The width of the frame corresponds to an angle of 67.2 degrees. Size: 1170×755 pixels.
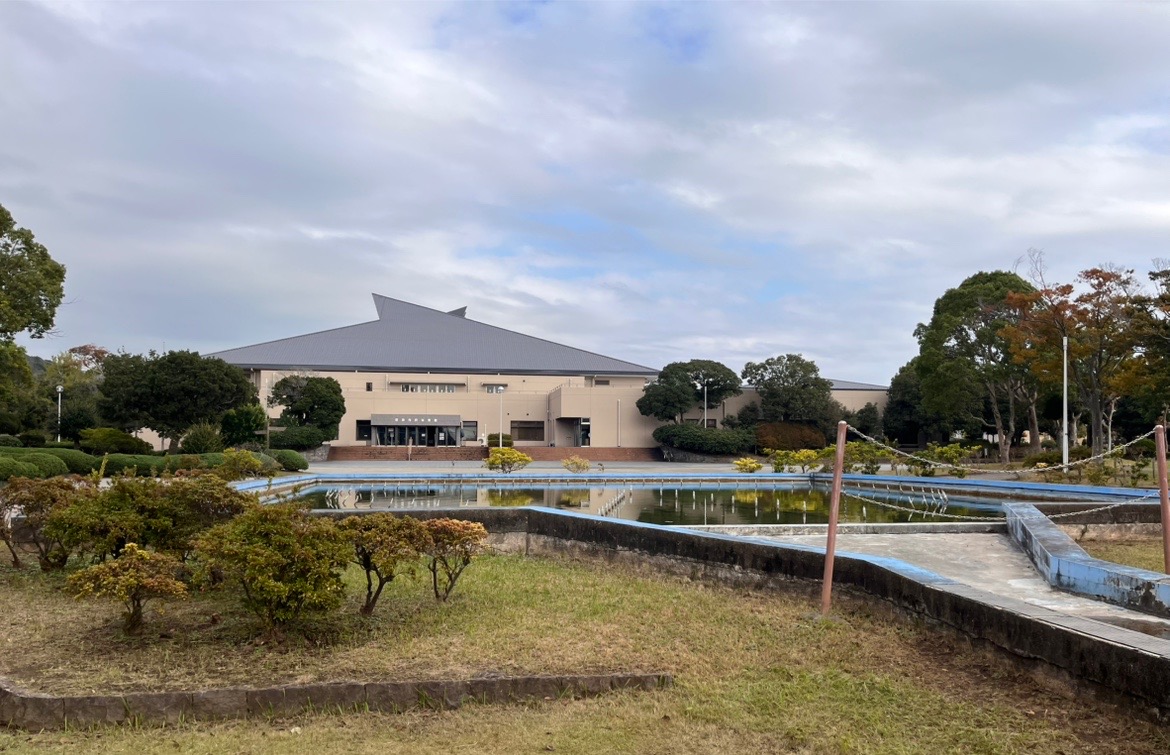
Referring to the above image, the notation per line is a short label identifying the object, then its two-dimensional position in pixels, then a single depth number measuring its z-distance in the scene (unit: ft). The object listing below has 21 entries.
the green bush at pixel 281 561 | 17.84
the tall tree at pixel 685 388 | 150.82
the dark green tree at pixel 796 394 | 150.10
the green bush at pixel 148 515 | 23.45
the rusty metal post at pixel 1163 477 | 22.82
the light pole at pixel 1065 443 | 73.80
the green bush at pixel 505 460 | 86.74
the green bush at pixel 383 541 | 19.84
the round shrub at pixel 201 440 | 92.07
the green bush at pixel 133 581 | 17.53
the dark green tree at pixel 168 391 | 102.63
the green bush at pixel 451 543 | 22.24
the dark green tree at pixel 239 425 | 108.99
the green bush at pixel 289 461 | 95.30
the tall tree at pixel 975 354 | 105.50
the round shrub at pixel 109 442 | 87.66
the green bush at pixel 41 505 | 27.86
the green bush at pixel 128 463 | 71.10
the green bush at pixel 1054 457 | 83.93
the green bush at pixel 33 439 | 104.51
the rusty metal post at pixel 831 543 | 20.97
